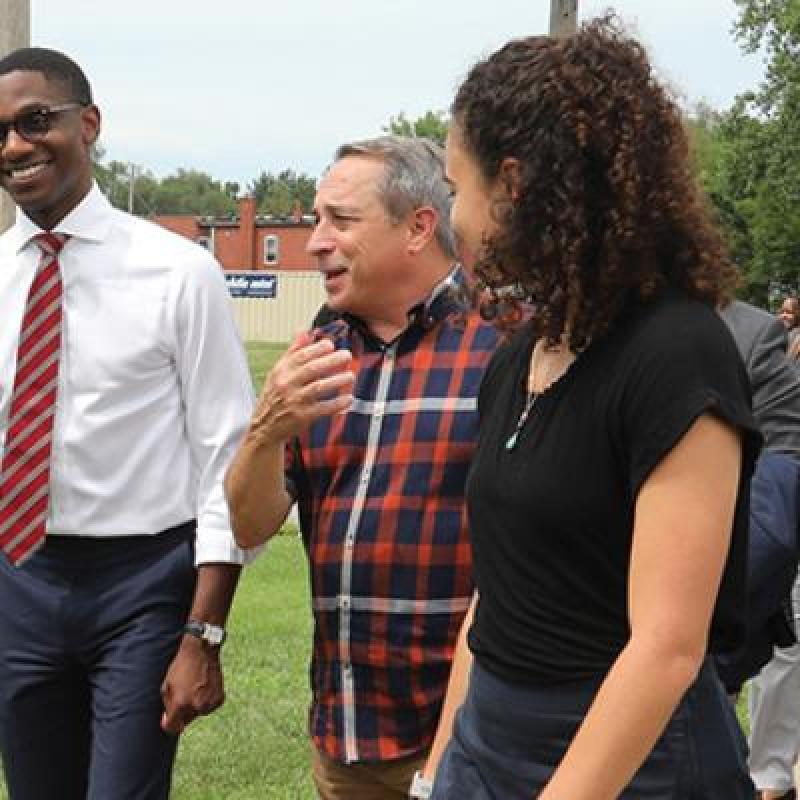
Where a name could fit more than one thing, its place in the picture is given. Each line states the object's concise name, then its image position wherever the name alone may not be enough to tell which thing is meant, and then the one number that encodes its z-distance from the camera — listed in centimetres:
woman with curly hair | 208
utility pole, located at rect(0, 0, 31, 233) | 612
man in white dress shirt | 358
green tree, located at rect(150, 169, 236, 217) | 12225
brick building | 7169
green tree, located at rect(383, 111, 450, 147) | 8656
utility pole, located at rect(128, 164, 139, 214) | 8049
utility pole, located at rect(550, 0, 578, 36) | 922
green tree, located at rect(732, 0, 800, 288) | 4484
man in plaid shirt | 331
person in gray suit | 461
